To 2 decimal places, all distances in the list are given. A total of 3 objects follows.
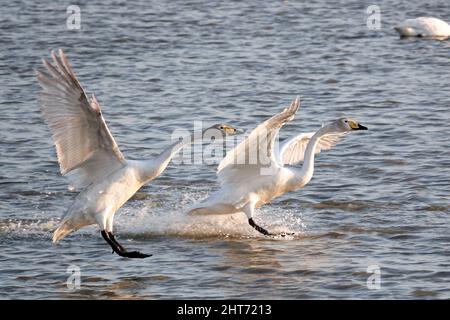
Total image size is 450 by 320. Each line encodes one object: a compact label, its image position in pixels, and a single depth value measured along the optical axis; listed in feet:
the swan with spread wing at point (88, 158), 32.81
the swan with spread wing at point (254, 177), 37.06
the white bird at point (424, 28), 69.67
